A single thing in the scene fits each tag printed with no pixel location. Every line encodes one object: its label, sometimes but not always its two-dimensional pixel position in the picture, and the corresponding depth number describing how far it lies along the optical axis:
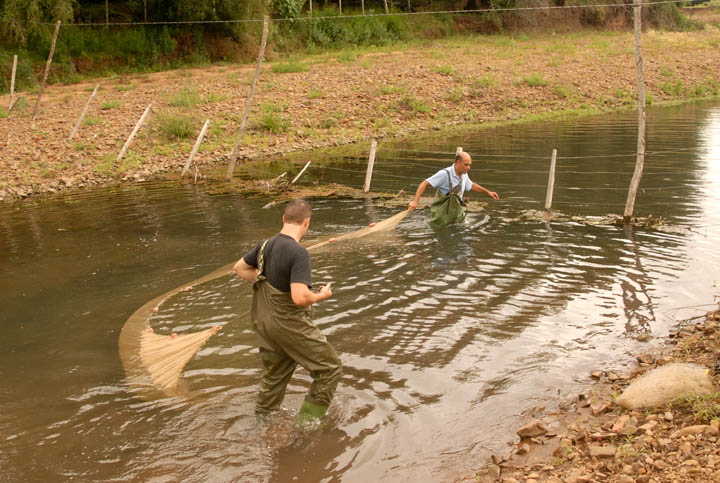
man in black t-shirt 4.54
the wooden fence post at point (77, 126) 19.68
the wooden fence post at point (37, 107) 21.41
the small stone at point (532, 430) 4.80
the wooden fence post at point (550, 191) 12.36
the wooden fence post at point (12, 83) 22.98
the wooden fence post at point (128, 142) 18.57
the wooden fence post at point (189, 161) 17.11
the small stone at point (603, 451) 4.29
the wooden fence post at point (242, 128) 16.45
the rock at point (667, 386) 4.85
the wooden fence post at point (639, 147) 11.14
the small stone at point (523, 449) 4.63
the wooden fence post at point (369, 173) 14.77
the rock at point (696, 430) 4.25
